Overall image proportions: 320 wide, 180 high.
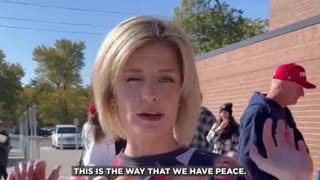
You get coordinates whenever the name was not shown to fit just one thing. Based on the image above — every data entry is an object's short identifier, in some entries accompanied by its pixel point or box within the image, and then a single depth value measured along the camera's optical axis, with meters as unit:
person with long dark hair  6.62
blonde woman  1.57
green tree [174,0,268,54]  39.09
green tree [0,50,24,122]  57.53
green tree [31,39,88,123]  57.19
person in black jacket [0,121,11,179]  11.45
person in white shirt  4.39
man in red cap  3.21
